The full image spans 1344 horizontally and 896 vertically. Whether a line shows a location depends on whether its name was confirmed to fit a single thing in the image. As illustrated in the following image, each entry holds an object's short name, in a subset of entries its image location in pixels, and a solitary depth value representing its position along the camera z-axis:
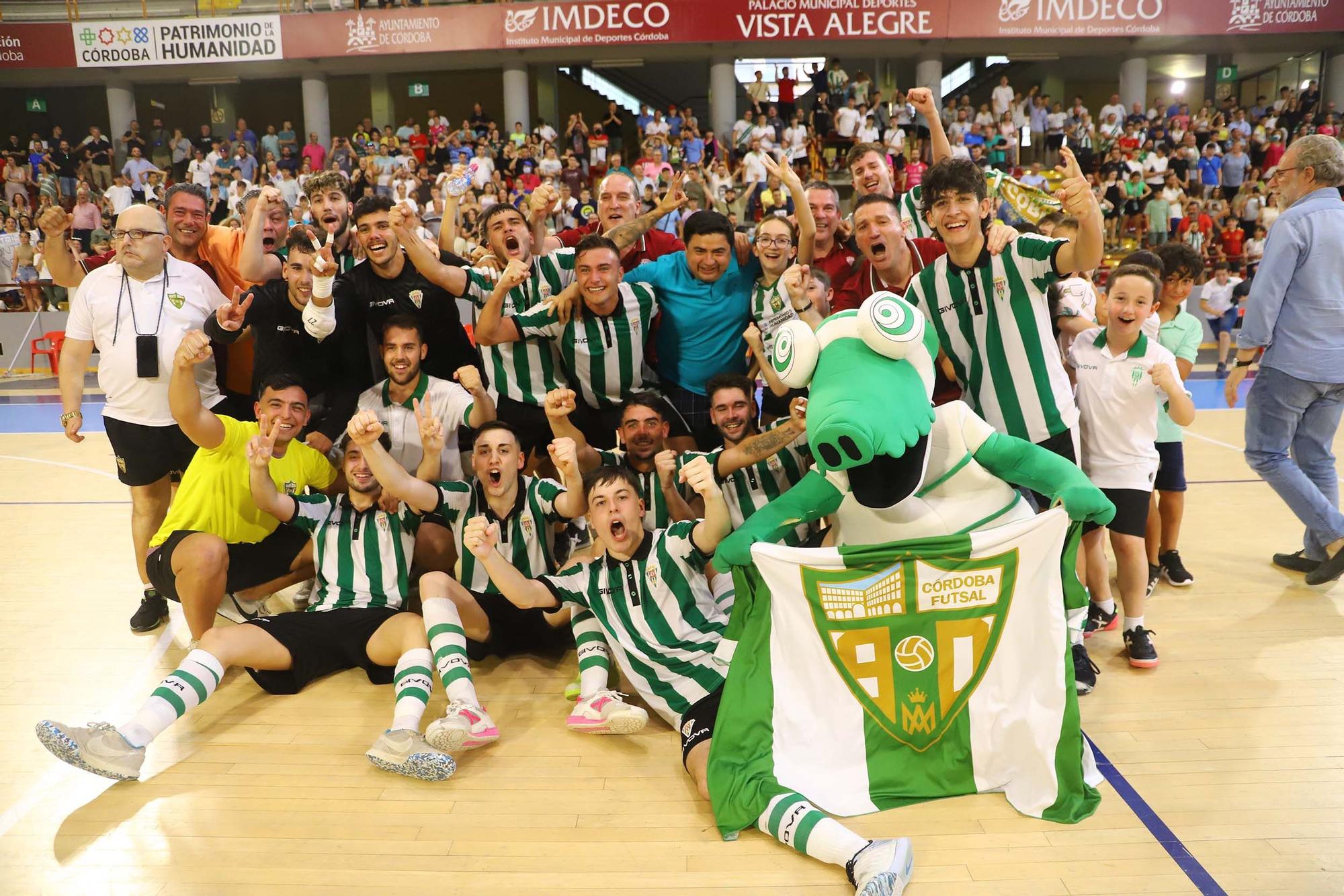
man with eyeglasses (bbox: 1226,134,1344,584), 4.39
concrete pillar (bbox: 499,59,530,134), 19.72
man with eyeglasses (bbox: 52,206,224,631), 4.48
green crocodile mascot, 2.75
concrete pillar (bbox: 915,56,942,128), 19.58
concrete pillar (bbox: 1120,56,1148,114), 19.58
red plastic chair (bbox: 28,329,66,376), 14.05
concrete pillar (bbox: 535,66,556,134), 20.77
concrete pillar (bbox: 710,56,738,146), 19.39
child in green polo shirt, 4.64
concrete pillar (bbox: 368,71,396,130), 21.50
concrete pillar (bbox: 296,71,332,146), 20.34
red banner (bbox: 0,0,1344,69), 18.06
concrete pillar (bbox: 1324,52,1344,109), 19.19
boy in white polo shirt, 3.92
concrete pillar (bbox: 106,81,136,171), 20.42
